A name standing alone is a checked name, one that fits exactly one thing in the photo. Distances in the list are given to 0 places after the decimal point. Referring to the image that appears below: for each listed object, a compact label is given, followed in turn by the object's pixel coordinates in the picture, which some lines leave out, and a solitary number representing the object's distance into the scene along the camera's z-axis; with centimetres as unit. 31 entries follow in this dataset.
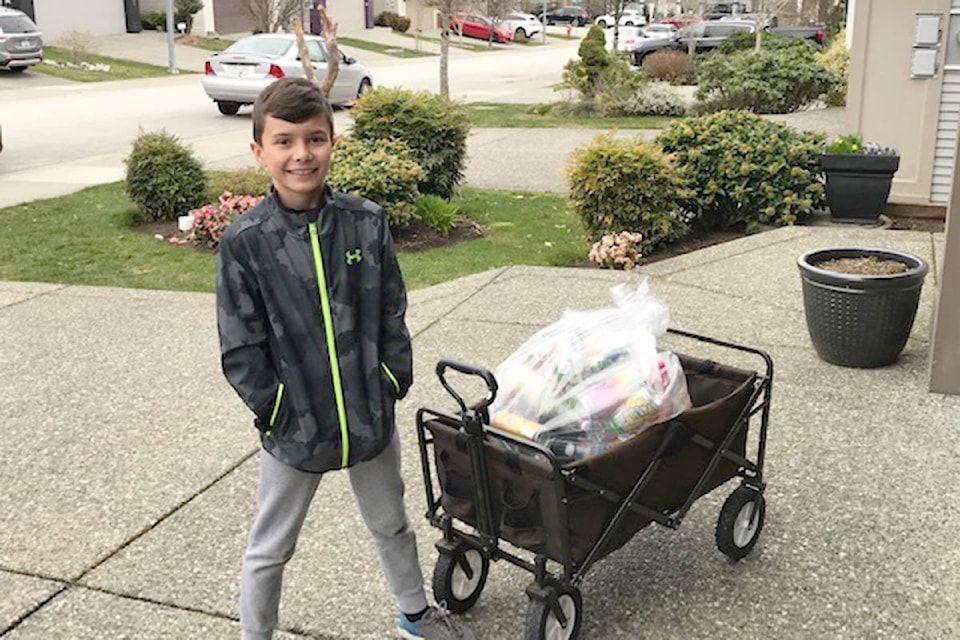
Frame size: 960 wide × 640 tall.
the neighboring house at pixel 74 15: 3700
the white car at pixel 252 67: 1942
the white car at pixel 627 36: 4347
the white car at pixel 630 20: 5976
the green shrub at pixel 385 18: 5538
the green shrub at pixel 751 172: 802
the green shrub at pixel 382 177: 841
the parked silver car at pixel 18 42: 2748
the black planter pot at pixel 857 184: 773
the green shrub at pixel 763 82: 1672
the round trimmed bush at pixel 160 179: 952
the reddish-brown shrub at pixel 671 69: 2478
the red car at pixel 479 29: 5588
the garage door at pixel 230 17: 4534
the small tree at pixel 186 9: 4197
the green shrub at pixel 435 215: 894
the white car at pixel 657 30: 4120
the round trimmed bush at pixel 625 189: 755
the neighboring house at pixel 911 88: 829
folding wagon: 286
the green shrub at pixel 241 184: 973
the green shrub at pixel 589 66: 2048
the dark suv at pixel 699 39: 3212
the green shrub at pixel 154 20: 4356
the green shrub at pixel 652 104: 1867
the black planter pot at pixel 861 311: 505
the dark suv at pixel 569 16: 7519
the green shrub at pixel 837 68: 1747
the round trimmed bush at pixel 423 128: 945
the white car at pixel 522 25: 5834
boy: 261
